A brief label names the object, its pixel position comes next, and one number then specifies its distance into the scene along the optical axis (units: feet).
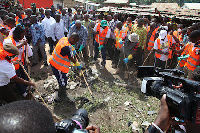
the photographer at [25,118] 2.84
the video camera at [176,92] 4.47
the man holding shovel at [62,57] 12.96
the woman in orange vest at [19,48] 12.69
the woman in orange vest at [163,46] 16.44
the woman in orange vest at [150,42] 20.13
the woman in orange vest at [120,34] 19.88
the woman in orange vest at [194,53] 12.36
